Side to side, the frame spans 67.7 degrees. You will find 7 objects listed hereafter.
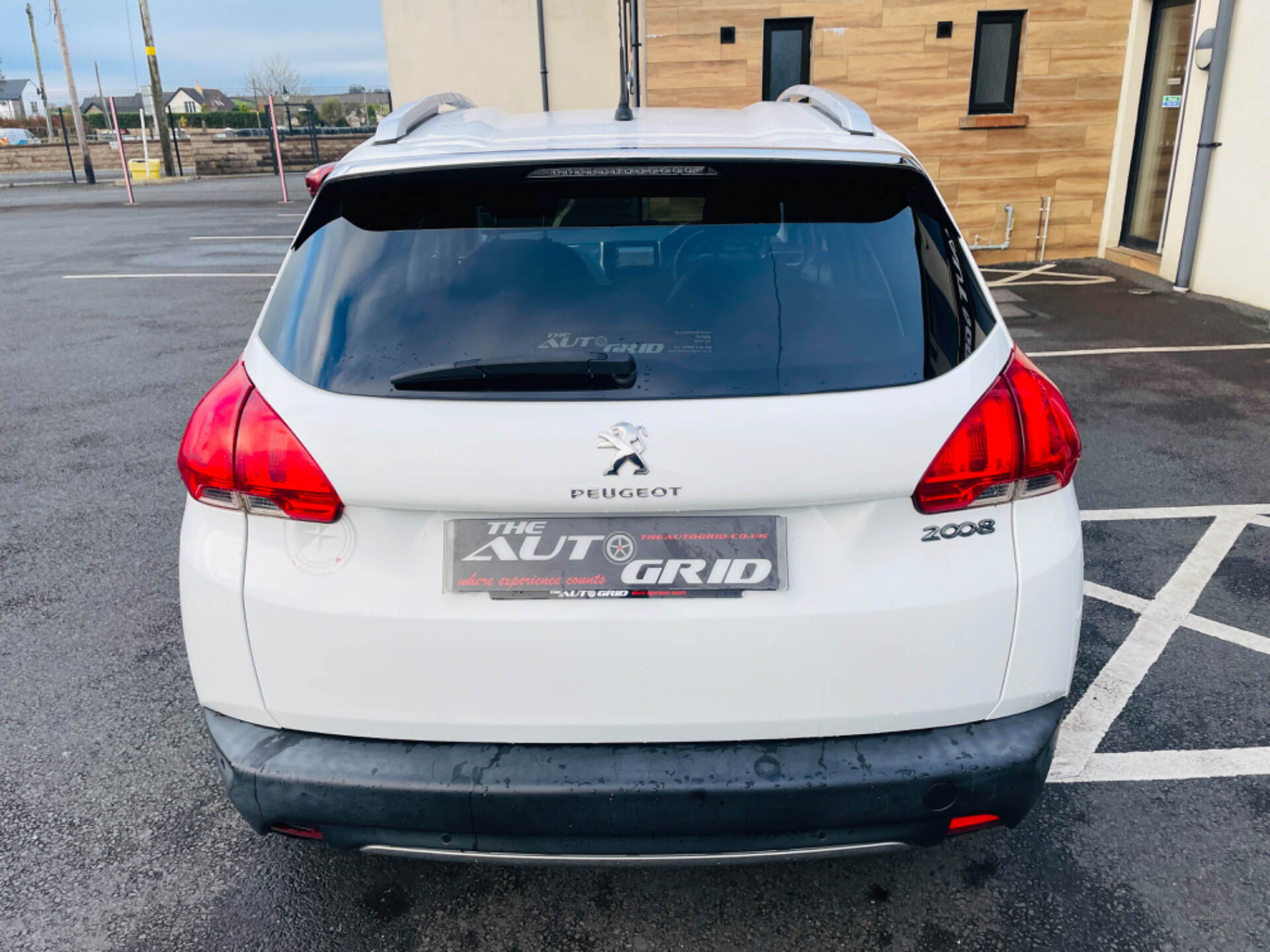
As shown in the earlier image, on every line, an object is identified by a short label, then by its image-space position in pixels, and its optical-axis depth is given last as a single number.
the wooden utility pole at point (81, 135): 33.59
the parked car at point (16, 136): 60.31
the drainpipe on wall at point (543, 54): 15.44
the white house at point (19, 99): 111.94
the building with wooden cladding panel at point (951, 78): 11.30
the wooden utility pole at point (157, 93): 37.28
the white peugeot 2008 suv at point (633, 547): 1.72
